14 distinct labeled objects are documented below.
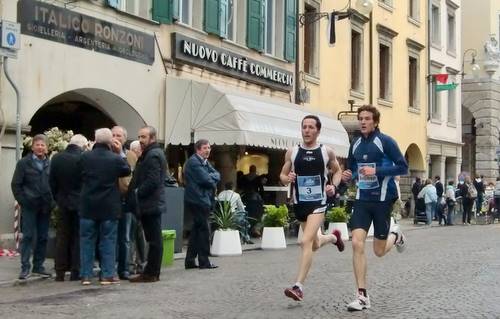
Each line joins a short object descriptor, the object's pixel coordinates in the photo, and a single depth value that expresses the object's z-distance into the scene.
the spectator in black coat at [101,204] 10.05
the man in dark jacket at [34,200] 10.55
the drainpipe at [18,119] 12.52
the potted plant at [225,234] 14.61
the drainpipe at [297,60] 24.02
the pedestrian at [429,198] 27.45
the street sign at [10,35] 11.44
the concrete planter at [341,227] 18.78
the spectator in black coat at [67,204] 10.51
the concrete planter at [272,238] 16.39
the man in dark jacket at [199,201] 12.01
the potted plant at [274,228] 16.42
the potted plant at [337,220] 18.81
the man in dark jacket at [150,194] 10.25
